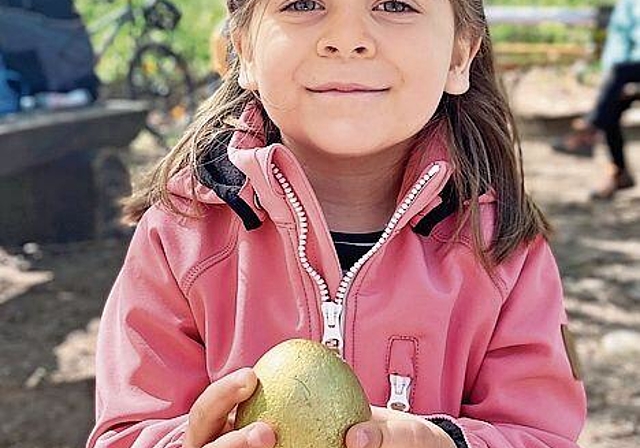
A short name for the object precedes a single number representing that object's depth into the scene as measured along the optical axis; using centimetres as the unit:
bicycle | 786
